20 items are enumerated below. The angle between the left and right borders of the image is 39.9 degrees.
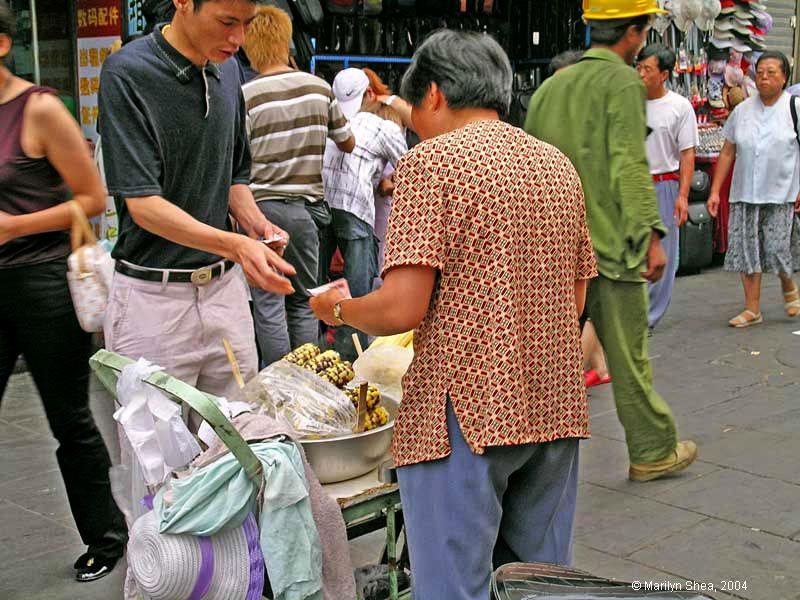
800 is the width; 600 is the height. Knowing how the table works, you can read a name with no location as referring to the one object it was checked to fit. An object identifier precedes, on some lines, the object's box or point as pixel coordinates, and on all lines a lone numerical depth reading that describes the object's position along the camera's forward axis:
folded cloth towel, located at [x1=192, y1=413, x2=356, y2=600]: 2.81
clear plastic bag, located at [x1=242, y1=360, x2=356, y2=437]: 3.06
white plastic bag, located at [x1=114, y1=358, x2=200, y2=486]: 2.82
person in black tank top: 3.67
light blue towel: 2.68
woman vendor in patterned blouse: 2.52
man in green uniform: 4.61
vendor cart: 2.66
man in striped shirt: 6.05
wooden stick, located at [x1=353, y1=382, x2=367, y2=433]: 3.08
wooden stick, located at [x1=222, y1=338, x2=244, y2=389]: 3.27
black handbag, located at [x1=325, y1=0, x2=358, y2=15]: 8.97
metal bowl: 2.99
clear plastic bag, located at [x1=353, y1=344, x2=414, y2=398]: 3.54
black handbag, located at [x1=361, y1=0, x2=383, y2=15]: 9.23
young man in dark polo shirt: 3.12
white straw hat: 2.69
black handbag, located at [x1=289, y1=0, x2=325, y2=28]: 8.05
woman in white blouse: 8.33
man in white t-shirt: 7.60
